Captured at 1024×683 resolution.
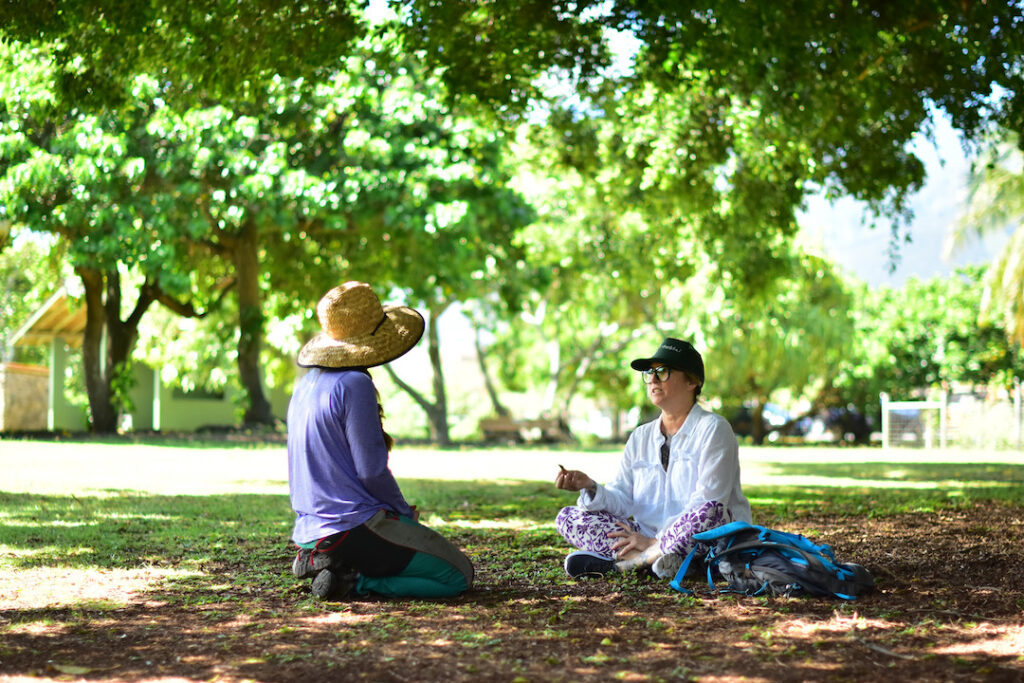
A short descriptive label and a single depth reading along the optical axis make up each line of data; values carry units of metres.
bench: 32.22
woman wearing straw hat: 5.19
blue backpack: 5.21
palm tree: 25.41
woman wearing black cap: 5.57
